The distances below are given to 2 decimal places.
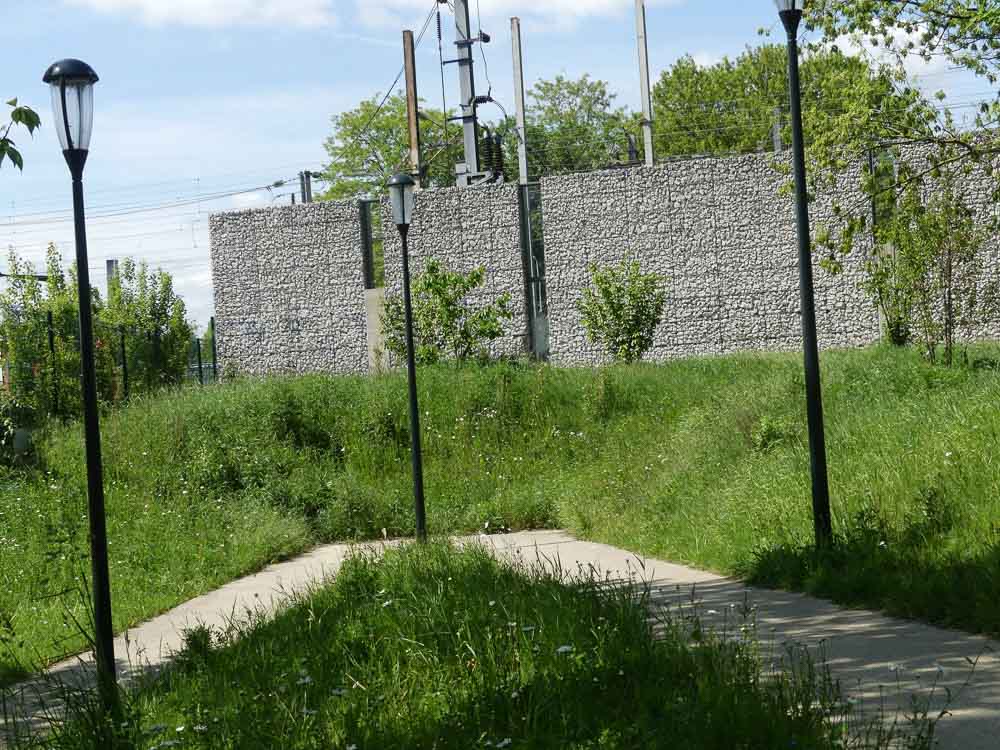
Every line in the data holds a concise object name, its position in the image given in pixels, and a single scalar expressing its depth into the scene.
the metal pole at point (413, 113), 34.47
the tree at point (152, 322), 27.23
